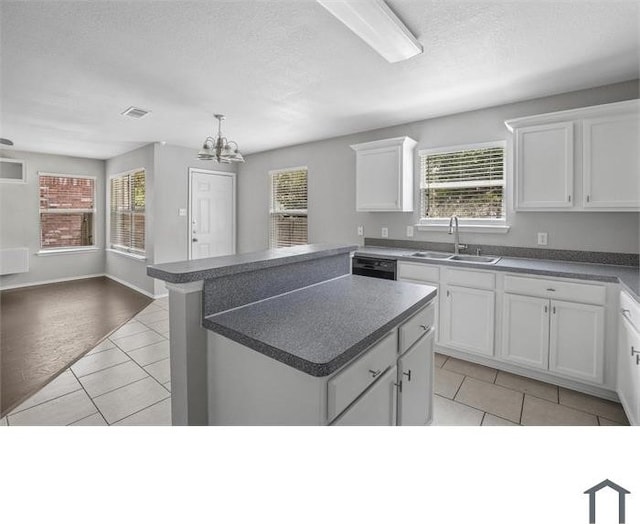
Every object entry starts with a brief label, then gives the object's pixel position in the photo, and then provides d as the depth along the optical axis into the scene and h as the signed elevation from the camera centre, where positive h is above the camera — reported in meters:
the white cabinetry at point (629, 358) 1.99 -0.73
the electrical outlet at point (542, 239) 3.23 +0.02
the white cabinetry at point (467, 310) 2.98 -0.62
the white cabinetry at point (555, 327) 2.51 -0.67
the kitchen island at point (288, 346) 1.18 -0.41
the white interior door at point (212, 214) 5.77 +0.46
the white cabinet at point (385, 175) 3.82 +0.75
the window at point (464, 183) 3.51 +0.61
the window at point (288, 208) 5.36 +0.52
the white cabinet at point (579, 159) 2.59 +0.66
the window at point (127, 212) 5.86 +0.51
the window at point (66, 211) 6.38 +0.56
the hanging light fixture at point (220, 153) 3.40 +0.86
